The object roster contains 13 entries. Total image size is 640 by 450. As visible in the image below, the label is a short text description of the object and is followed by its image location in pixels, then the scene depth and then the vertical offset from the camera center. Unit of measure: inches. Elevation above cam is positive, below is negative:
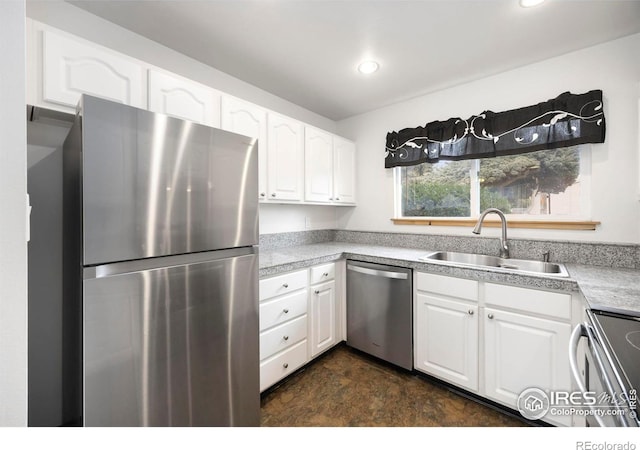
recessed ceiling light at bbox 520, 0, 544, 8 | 56.7 +45.5
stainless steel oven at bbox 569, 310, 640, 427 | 24.5 -15.2
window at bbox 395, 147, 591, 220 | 78.2 +12.0
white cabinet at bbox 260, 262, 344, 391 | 70.4 -27.1
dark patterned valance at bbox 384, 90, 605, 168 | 72.3 +27.9
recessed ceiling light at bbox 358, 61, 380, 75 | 80.5 +46.8
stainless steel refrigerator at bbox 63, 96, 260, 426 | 39.1 -7.6
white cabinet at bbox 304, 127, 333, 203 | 97.3 +21.6
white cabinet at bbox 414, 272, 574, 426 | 58.8 -27.6
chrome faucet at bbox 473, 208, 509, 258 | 79.1 -2.0
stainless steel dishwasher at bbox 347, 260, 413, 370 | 80.8 -27.5
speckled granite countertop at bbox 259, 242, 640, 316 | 46.2 -11.9
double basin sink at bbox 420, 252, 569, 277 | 73.8 -11.8
